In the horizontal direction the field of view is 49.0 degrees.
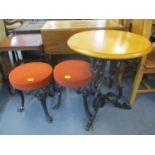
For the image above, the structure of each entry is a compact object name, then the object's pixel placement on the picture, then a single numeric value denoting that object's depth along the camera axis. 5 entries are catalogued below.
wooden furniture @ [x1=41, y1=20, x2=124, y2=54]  1.89
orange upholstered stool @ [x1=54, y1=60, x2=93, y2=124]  1.53
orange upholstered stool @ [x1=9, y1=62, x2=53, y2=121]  1.54
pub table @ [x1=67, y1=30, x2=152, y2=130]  1.22
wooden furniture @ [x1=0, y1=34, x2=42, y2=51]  1.93
